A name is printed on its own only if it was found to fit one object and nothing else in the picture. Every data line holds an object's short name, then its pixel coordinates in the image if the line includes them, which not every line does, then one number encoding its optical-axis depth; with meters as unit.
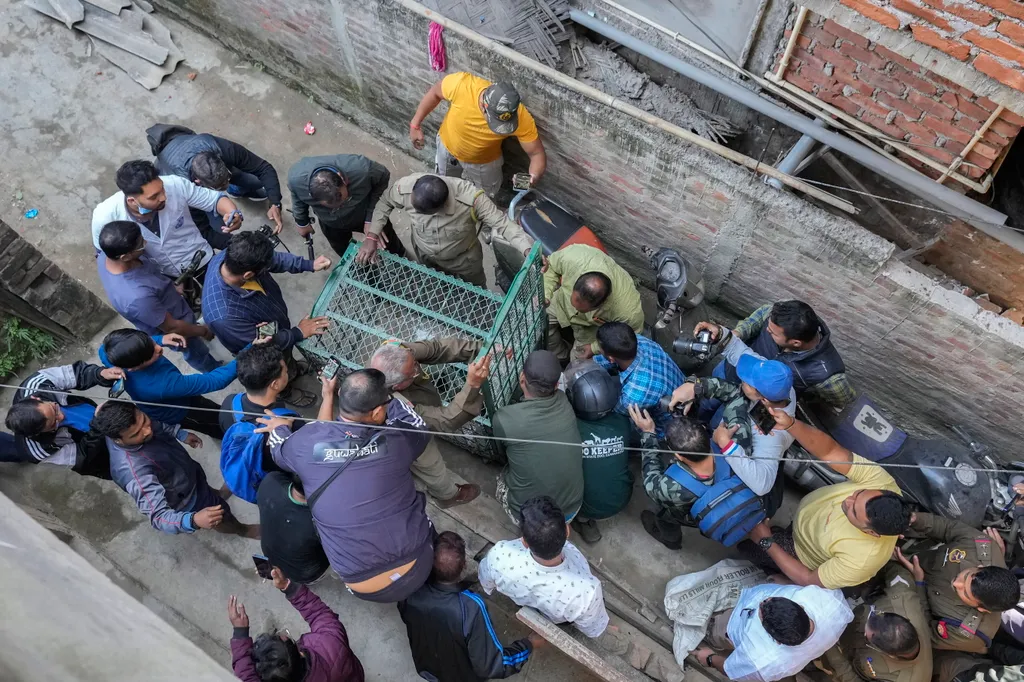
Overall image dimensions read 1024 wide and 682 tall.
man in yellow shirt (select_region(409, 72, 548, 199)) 4.77
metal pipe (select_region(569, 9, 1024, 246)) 4.28
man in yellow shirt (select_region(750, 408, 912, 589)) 3.60
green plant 5.17
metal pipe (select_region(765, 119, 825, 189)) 4.64
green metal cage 4.49
